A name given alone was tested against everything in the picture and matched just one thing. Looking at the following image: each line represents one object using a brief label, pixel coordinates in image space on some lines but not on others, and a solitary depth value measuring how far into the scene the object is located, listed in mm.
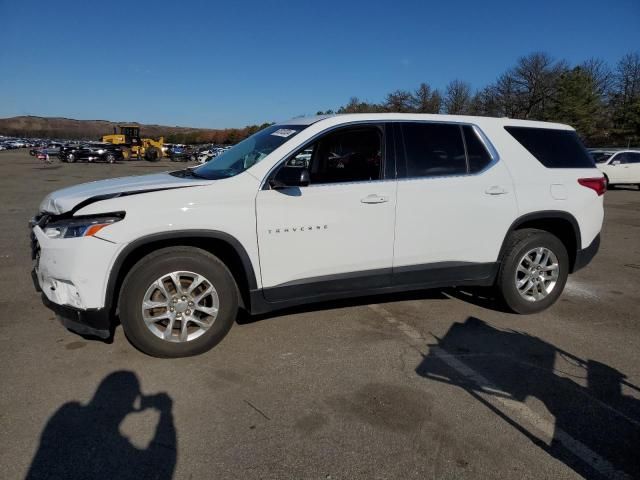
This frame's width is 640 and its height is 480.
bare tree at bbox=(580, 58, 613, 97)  59938
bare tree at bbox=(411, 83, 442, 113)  59072
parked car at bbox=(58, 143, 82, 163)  40403
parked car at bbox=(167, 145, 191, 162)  50281
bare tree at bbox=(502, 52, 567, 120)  60219
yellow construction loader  46719
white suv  3379
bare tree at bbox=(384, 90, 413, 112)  56881
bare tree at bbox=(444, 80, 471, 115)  62188
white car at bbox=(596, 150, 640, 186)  20812
